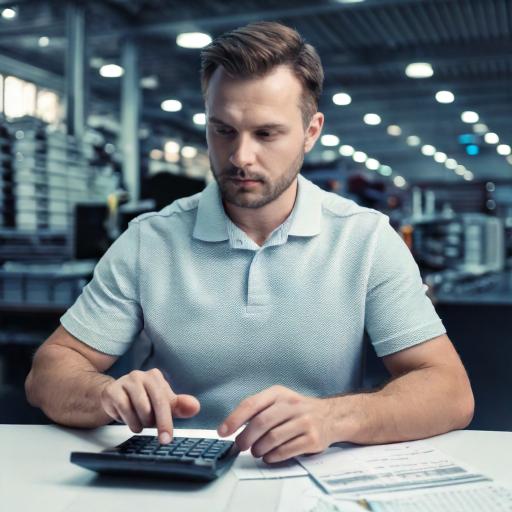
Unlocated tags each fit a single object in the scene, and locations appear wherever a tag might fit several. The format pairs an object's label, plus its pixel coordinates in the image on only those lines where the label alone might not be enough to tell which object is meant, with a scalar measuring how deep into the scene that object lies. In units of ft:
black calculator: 3.13
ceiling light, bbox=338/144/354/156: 54.74
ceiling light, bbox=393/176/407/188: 50.91
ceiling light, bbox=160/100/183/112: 42.54
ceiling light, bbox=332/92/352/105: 39.54
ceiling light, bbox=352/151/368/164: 56.48
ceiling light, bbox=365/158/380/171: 56.59
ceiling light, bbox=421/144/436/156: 53.07
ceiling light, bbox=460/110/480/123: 44.14
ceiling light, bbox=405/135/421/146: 52.31
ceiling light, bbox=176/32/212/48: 26.84
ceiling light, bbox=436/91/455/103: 39.09
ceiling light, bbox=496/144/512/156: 46.09
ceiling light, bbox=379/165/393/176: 54.80
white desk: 2.96
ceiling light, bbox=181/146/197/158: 52.23
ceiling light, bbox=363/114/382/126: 46.67
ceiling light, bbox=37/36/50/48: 29.82
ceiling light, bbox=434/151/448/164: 52.75
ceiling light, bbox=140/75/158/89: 37.32
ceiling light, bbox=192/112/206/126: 43.86
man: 4.87
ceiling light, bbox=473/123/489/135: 46.68
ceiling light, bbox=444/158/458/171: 52.30
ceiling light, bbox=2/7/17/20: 25.22
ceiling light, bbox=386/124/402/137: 49.85
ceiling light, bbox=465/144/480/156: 48.70
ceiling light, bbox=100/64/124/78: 32.19
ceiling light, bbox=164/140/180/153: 49.87
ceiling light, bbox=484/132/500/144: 46.88
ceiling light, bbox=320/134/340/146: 48.87
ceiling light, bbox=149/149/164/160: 47.34
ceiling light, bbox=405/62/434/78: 31.22
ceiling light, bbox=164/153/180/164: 50.40
